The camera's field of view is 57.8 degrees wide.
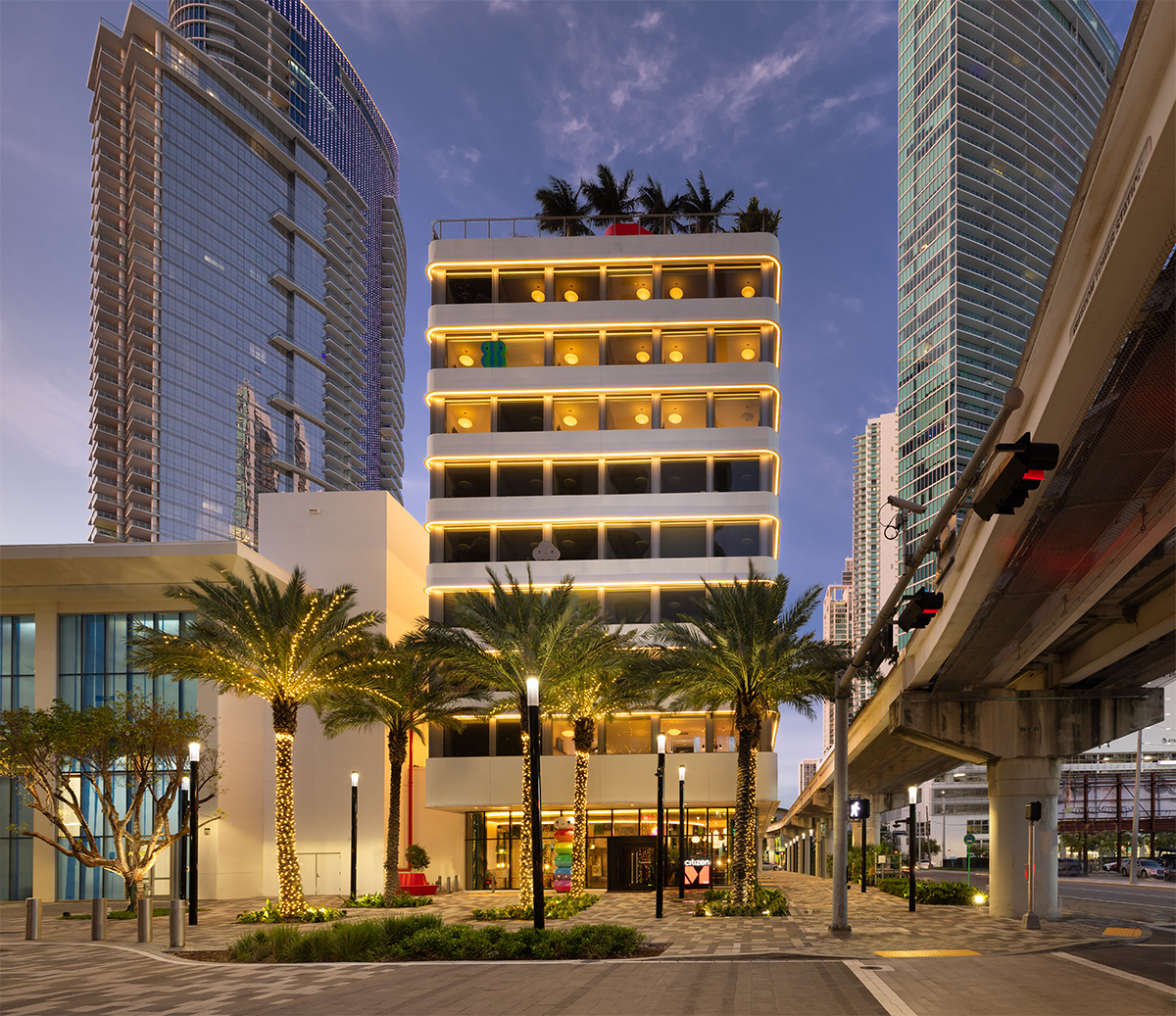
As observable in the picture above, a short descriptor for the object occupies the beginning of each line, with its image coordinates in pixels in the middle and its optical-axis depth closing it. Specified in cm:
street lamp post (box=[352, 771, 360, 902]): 3994
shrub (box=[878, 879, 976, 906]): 4053
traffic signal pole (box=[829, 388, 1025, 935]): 1296
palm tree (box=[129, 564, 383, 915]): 3325
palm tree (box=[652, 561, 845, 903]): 3469
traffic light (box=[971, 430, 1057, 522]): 1073
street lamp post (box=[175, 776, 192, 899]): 3771
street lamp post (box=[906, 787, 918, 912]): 3656
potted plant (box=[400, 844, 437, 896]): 4512
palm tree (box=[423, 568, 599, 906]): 3416
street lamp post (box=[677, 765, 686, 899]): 4094
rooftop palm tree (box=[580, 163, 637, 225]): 5831
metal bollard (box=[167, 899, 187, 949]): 2550
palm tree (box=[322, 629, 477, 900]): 3791
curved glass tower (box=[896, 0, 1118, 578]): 17975
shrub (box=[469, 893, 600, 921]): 3334
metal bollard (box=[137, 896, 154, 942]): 2775
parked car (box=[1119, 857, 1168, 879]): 8071
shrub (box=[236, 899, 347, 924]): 3209
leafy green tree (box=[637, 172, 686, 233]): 5769
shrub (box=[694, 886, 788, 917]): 3447
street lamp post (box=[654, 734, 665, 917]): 3173
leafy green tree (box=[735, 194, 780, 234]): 5691
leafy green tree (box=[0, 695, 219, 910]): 3784
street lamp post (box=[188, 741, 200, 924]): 2638
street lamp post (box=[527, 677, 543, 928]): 2123
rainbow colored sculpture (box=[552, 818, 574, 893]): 4284
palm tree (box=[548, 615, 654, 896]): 3734
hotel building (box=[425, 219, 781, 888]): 5178
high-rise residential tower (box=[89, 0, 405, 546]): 15238
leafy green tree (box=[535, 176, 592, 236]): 5778
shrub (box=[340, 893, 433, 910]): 3838
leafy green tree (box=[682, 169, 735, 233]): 5747
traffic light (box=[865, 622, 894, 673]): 2159
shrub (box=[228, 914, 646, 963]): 2262
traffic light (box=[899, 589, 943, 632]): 1686
